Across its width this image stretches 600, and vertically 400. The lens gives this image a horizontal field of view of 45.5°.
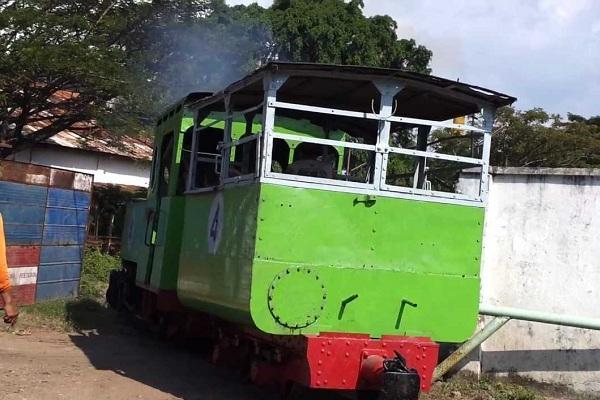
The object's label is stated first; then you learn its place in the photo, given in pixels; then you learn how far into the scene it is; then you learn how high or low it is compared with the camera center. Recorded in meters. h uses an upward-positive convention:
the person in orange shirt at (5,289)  5.21 -0.56
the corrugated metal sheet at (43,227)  10.52 -0.16
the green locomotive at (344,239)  5.40 +0.06
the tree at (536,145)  24.92 +4.27
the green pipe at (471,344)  7.30 -0.86
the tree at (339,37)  20.11 +5.98
